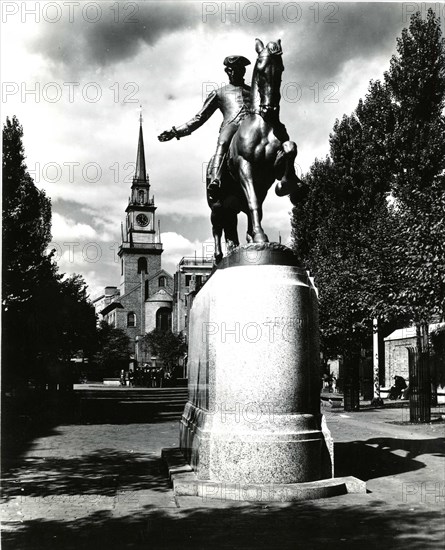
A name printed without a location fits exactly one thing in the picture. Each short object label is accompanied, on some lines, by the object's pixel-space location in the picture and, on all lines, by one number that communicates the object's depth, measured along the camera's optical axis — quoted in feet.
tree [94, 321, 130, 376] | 261.65
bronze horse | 24.86
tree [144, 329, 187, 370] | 233.96
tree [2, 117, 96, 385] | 61.46
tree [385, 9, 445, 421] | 75.77
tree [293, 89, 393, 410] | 72.28
